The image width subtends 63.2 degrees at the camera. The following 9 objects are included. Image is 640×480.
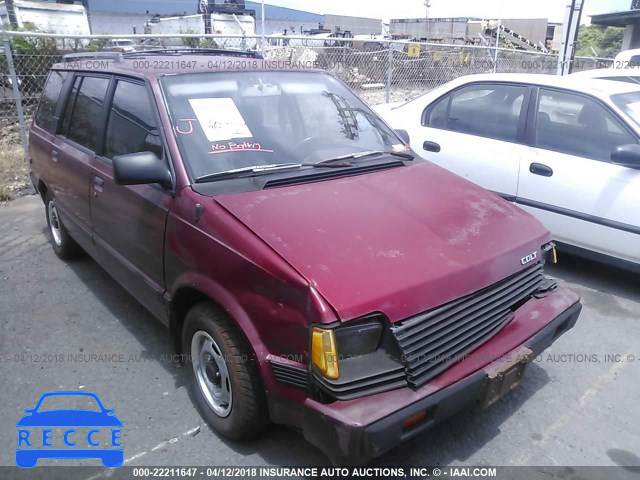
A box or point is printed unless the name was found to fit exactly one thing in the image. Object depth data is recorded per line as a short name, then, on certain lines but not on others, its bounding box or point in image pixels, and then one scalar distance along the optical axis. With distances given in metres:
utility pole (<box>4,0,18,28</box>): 15.98
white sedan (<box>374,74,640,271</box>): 4.12
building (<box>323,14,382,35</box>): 40.22
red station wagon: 2.11
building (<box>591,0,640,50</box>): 23.97
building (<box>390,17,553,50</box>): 27.94
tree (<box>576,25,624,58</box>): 41.04
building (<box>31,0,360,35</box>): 30.59
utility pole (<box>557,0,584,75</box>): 10.81
